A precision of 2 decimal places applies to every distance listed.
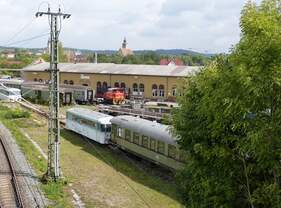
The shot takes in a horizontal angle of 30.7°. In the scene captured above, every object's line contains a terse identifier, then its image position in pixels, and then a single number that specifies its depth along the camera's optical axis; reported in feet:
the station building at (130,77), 231.71
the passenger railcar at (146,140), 94.17
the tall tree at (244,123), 33.73
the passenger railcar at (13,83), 259.39
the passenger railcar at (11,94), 232.53
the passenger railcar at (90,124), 127.24
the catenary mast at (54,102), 86.12
